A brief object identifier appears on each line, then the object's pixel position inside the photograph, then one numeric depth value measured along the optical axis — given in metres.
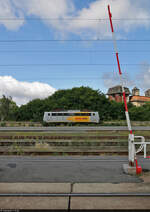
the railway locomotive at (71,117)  29.70
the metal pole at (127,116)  5.07
